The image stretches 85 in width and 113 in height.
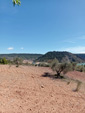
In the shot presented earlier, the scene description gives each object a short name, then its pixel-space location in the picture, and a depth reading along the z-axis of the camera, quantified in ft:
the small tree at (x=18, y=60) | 80.50
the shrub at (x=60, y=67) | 43.86
